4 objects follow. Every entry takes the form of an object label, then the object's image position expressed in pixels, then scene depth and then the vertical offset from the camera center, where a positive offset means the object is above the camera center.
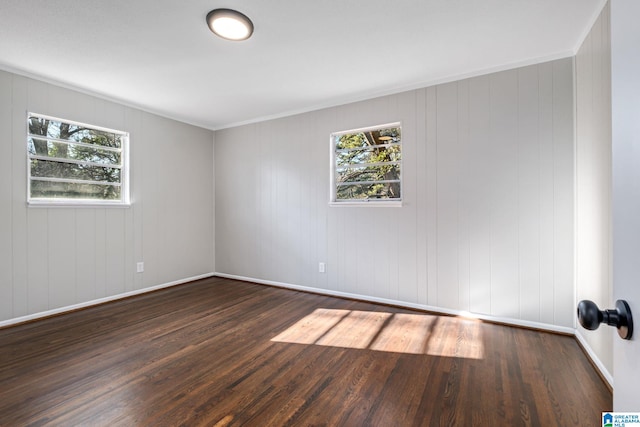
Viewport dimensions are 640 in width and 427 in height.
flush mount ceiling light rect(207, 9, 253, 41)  2.09 +1.45
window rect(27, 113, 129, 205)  3.16 +0.62
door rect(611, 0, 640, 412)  0.53 +0.05
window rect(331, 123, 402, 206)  3.56 +0.61
